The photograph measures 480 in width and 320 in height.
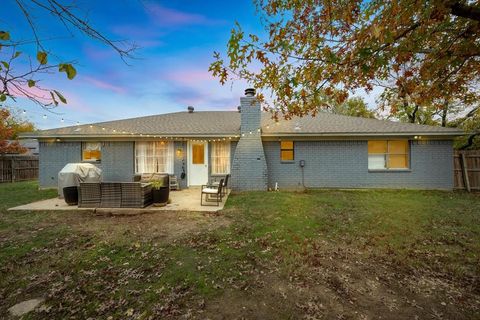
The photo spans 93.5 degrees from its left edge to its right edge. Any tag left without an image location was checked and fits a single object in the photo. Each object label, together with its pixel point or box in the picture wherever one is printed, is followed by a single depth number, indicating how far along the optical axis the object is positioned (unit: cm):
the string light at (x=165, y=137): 1036
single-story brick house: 1016
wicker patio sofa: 700
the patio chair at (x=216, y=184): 871
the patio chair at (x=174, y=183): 1048
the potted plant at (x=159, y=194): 746
